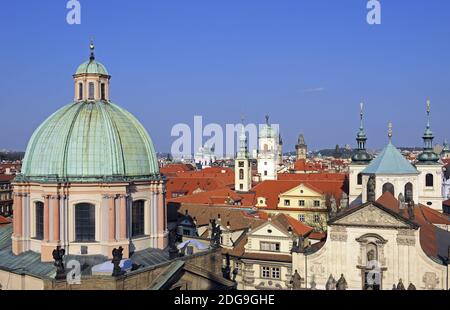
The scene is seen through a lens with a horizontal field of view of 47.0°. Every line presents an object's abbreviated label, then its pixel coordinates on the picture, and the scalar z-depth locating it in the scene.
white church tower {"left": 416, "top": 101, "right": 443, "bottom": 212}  61.09
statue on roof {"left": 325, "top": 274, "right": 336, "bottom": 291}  37.17
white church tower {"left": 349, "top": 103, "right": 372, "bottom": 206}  65.75
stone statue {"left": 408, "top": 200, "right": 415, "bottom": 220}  37.50
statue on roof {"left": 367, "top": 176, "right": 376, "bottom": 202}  37.22
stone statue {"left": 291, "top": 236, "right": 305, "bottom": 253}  38.56
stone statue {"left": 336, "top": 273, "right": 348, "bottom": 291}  35.00
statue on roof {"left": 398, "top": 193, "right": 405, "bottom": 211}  42.00
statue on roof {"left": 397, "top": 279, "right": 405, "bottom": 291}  33.08
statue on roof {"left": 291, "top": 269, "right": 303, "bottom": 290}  35.25
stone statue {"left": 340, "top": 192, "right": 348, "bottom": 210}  43.90
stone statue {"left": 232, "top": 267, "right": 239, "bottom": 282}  42.90
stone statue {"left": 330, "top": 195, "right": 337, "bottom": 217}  39.08
